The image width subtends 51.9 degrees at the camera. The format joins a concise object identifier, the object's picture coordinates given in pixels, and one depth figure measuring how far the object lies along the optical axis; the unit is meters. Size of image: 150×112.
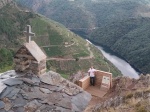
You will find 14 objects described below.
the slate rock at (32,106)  4.76
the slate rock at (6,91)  4.85
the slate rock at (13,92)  4.86
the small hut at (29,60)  5.42
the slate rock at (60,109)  4.87
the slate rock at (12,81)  5.09
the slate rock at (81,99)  5.25
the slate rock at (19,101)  4.75
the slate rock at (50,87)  5.25
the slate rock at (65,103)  5.02
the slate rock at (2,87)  4.93
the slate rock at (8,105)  4.66
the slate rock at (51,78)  5.41
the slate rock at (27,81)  5.14
